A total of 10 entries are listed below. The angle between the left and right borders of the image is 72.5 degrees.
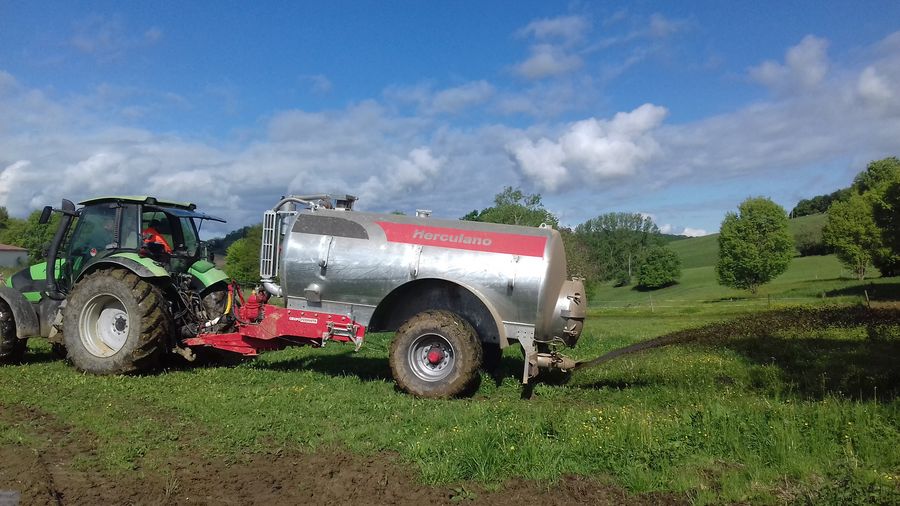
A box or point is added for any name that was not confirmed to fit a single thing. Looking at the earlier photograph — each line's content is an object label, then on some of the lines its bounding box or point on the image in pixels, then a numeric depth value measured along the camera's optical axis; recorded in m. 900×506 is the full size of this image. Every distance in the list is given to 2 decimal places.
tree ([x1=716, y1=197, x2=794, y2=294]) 58.31
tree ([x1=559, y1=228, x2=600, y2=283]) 41.09
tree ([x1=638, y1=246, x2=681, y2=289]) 80.31
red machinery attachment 8.60
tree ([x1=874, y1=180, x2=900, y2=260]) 39.38
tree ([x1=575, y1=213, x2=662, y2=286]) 96.19
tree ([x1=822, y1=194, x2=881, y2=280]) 52.43
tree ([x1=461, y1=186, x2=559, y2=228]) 49.66
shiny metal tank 8.12
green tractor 9.03
